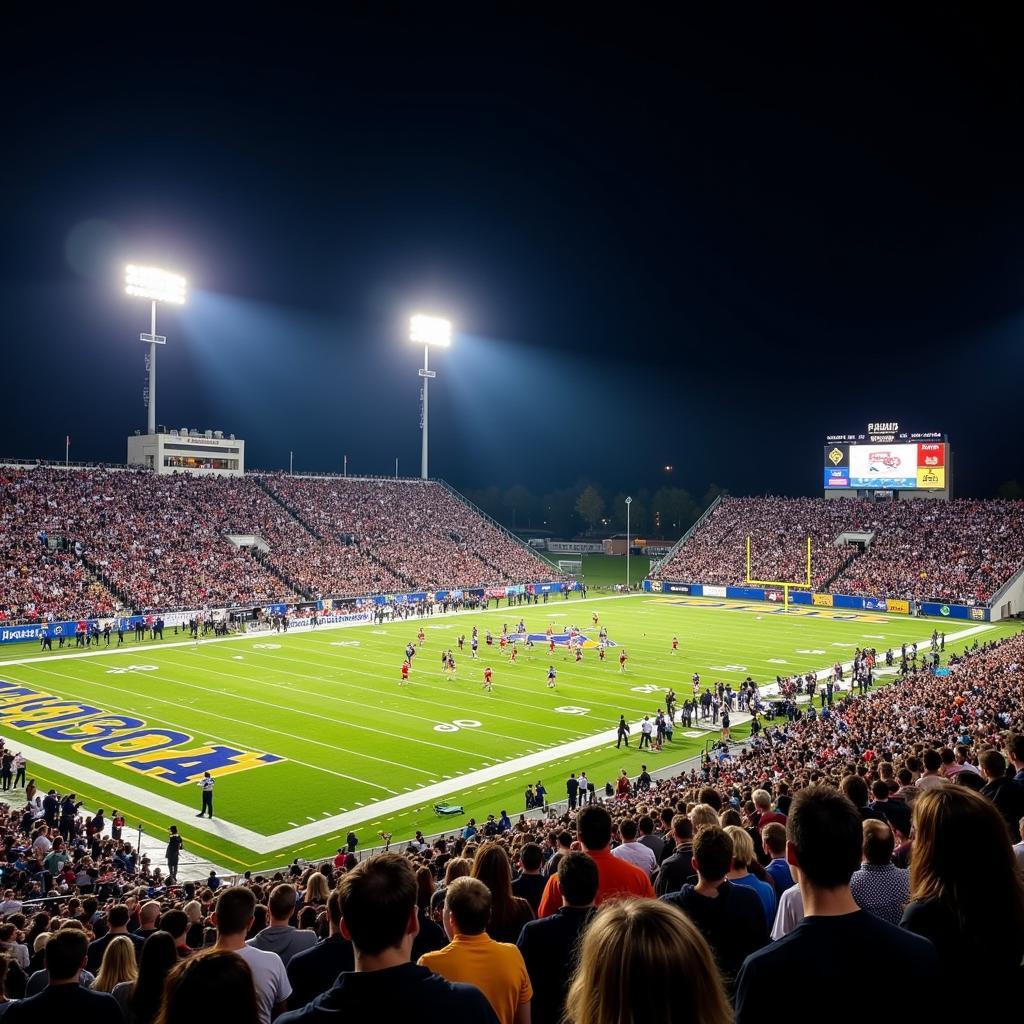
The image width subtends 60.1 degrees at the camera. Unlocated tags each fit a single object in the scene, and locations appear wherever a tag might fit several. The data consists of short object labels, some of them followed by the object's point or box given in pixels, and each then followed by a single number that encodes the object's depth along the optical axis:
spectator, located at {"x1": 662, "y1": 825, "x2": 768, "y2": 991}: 4.12
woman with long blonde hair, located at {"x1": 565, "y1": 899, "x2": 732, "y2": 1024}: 2.11
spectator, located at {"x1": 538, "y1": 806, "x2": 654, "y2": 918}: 4.88
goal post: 64.81
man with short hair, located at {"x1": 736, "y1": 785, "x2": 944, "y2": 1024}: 2.54
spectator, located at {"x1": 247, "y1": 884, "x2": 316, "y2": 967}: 5.67
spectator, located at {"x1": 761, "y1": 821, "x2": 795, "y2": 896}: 6.43
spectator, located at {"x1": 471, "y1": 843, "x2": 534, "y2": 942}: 4.84
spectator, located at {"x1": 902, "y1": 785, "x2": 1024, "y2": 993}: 3.01
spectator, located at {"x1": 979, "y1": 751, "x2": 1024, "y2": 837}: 6.09
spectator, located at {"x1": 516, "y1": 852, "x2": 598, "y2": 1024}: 3.79
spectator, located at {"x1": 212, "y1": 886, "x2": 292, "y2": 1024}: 4.42
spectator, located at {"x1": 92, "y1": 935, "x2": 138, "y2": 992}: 5.24
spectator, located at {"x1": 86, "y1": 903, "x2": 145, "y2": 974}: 7.13
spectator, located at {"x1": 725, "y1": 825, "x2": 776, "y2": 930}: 5.16
